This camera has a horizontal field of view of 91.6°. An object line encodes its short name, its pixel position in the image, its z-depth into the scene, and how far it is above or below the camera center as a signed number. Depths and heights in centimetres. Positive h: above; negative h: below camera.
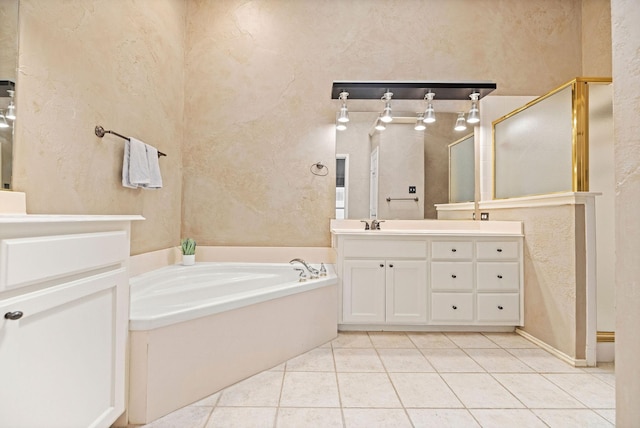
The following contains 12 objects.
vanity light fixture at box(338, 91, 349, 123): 275 +98
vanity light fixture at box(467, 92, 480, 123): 280 +101
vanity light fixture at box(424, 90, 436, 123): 280 +100
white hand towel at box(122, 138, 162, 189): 195 +34
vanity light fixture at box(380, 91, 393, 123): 275 +100
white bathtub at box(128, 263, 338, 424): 134 -58
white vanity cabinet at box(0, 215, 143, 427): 80 -31
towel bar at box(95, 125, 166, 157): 176 +49
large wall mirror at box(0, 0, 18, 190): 121 +55
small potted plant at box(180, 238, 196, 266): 259 -28
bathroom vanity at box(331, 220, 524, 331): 243 -44
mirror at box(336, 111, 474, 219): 292 +48
